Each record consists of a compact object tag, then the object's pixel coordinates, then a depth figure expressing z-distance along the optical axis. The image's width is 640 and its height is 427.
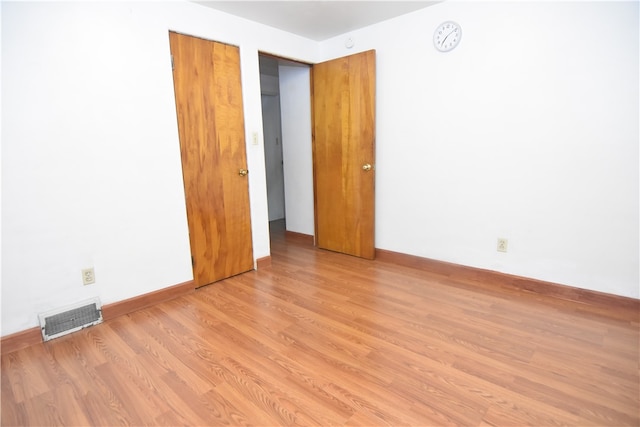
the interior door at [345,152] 3.23
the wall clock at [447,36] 2.66
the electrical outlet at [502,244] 2.66
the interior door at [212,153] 2.60
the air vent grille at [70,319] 2.07
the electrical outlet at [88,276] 2.22
